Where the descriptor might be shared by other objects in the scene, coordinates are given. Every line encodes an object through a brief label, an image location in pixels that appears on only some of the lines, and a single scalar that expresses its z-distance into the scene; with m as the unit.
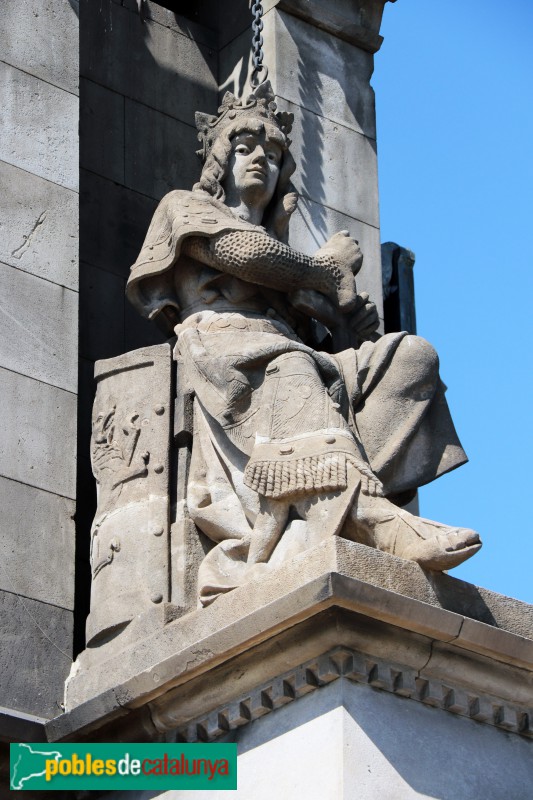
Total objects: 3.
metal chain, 15.48
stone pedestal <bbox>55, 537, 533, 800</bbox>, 10.32
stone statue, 11.09
